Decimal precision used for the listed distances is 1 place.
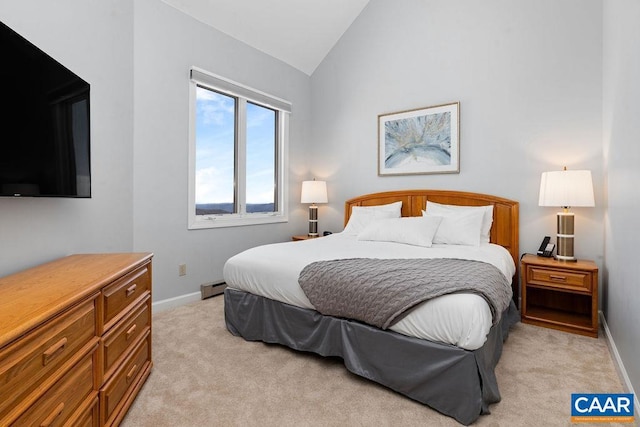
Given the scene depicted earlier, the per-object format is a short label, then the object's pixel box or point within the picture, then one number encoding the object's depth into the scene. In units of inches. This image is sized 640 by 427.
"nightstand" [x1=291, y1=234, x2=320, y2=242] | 171.2
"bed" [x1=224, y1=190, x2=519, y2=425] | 63.9
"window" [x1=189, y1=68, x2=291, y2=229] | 139.5
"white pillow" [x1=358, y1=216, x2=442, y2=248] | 121.4
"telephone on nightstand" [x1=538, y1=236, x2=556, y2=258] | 116.2
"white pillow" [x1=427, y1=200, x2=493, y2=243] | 129.7
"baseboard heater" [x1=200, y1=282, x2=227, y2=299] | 138.8
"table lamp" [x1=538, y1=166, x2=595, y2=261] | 108.0
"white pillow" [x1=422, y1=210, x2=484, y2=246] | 122.3
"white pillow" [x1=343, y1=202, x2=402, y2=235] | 148.2
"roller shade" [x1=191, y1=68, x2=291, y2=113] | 134.0
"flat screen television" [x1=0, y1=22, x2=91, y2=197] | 59.4
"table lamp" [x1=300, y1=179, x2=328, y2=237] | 173.9
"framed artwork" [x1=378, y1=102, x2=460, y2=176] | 143.4
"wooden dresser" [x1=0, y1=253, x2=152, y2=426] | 38.6
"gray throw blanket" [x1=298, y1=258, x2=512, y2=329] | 69.1
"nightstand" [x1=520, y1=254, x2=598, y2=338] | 102.5
